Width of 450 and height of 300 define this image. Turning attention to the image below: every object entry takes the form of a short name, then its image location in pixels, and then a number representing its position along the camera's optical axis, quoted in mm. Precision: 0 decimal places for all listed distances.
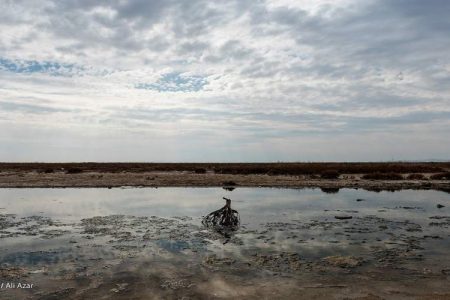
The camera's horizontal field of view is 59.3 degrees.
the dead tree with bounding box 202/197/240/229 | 21922
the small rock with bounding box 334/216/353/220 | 24305
